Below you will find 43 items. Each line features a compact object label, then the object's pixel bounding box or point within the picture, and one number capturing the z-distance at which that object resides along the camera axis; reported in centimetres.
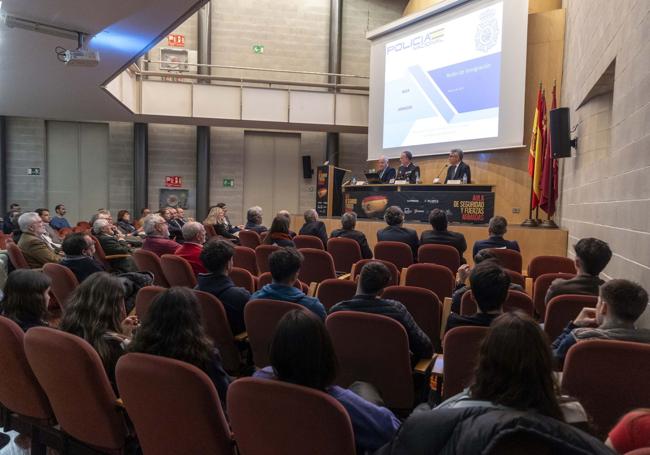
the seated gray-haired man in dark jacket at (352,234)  528
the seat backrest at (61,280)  355
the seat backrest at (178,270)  387
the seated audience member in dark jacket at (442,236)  489
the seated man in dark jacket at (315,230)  589
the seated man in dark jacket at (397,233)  518
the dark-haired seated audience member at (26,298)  239
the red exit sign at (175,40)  1235
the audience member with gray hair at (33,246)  480
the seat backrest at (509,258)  430
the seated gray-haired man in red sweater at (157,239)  489
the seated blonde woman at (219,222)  764
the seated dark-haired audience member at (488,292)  228
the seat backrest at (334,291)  329
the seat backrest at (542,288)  344
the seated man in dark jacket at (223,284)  301
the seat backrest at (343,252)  506
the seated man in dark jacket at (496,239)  457
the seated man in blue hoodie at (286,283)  281
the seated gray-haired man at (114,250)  509
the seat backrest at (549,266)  420
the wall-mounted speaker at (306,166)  1322
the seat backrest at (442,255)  456
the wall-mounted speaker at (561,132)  575
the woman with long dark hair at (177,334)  189
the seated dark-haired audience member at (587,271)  288
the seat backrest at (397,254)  483
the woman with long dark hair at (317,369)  151
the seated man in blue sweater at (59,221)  1029
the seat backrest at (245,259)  493
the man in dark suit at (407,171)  790
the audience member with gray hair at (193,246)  428
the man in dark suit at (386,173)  826
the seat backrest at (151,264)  434
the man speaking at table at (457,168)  740
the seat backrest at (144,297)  291
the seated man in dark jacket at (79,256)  390
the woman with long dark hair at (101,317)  214
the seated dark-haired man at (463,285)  303
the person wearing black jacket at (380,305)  250
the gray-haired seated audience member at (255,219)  666
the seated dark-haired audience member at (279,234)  514
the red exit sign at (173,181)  1275
